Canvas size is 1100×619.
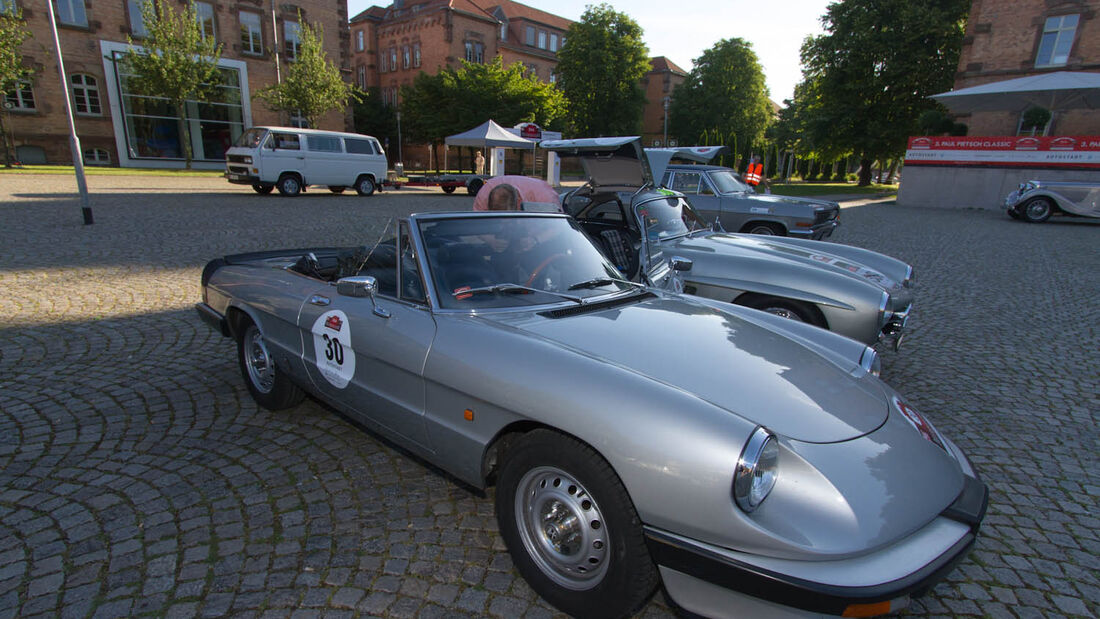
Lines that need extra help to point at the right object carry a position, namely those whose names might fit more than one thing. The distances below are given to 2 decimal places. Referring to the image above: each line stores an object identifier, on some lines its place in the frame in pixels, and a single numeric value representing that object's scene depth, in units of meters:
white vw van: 16.72
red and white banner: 17.59
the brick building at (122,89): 28.06
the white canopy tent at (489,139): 22.30
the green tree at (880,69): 28.36
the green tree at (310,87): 30.41
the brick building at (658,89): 70.75
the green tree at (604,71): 51.25
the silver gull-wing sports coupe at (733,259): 4.43
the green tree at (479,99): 38.69
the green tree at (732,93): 56.88
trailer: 21.94
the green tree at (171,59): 26.75
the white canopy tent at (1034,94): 17.48
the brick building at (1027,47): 22.97
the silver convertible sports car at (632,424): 1.65
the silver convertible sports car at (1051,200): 15.62
